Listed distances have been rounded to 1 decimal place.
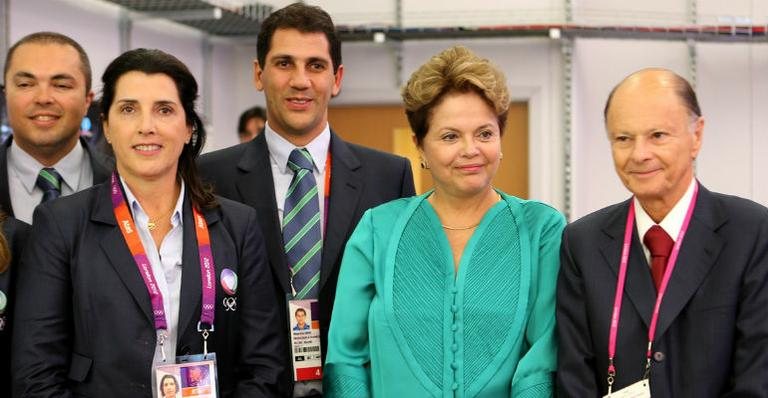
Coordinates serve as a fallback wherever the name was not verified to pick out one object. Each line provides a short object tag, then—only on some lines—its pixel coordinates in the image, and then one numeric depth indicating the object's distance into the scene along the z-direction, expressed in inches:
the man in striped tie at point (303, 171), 114.0
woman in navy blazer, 95.2
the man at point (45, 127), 120.9
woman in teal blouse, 97.1
